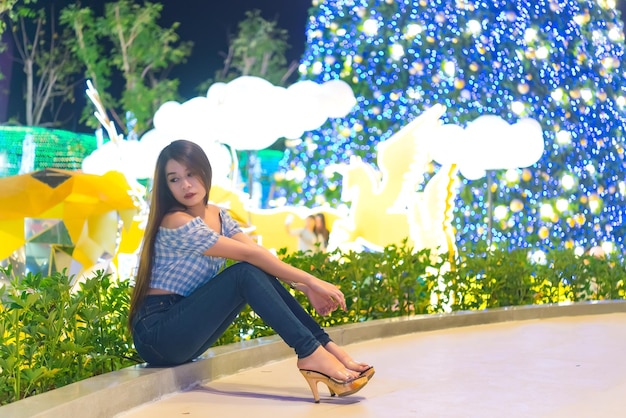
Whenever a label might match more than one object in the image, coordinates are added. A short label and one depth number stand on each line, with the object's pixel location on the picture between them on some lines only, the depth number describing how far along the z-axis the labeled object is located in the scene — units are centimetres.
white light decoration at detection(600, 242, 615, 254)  963
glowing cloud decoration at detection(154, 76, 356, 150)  882
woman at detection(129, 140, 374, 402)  360
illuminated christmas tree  933
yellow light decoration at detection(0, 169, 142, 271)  912
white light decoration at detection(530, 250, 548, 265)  907
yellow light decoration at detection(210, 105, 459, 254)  770
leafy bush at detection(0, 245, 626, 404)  343
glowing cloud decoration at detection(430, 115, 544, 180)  779
